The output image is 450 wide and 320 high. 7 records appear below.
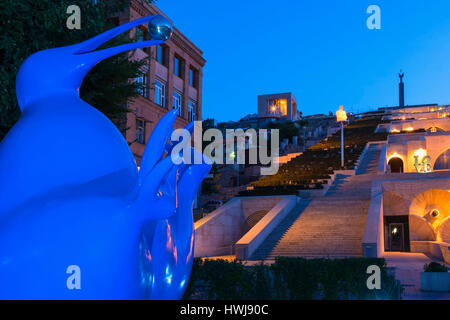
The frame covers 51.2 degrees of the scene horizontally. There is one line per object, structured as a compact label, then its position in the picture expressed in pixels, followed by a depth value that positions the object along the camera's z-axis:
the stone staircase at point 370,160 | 30.30
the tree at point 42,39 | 7.42
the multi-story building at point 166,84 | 26.44
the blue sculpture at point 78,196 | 3.31
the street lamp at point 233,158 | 46.44
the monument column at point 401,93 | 134.25
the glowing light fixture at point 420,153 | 38.74
